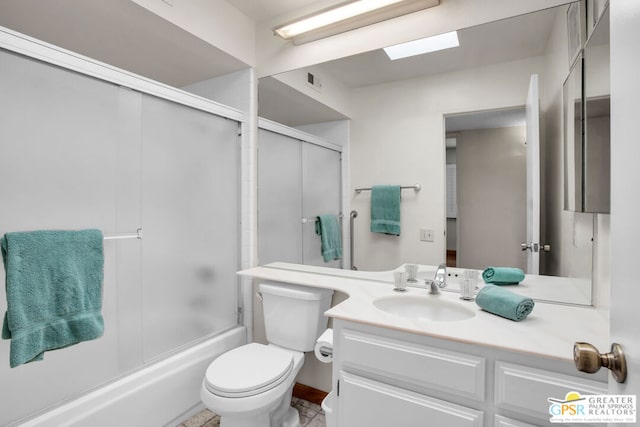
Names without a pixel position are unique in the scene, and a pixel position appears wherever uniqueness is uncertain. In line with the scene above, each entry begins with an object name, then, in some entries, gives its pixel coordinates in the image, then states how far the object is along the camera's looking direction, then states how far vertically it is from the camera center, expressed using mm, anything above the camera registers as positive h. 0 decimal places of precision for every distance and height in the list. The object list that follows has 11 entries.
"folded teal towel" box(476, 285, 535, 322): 1183 -338
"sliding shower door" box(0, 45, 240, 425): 1257 +53
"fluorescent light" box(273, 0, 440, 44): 1625 +1055
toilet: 1411 -744
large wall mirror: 1368 +414
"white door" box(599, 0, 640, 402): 514 +45
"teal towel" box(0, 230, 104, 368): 1168 -300
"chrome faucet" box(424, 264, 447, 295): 1520 -328
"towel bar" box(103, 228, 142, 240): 1499 -108
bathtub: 1381 -869
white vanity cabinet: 975 -561
